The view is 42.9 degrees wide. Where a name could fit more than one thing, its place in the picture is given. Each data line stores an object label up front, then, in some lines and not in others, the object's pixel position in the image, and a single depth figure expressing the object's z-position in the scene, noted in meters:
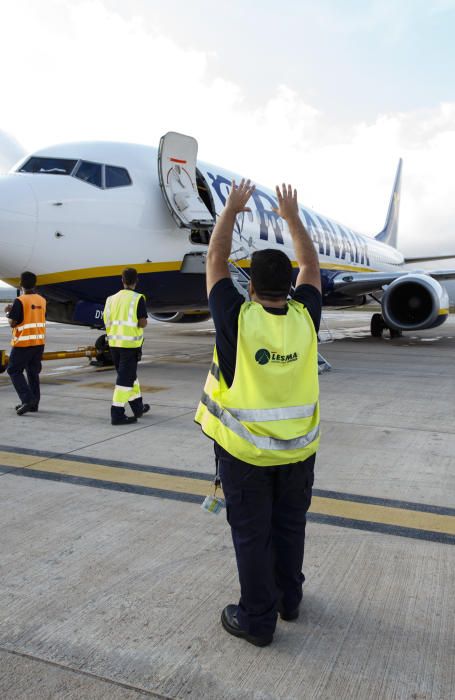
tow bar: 8.37
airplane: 7.88
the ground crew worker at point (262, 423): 2.24
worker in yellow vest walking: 6.00
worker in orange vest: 6.38
